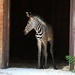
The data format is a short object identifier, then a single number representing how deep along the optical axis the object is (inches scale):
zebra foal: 586.4
